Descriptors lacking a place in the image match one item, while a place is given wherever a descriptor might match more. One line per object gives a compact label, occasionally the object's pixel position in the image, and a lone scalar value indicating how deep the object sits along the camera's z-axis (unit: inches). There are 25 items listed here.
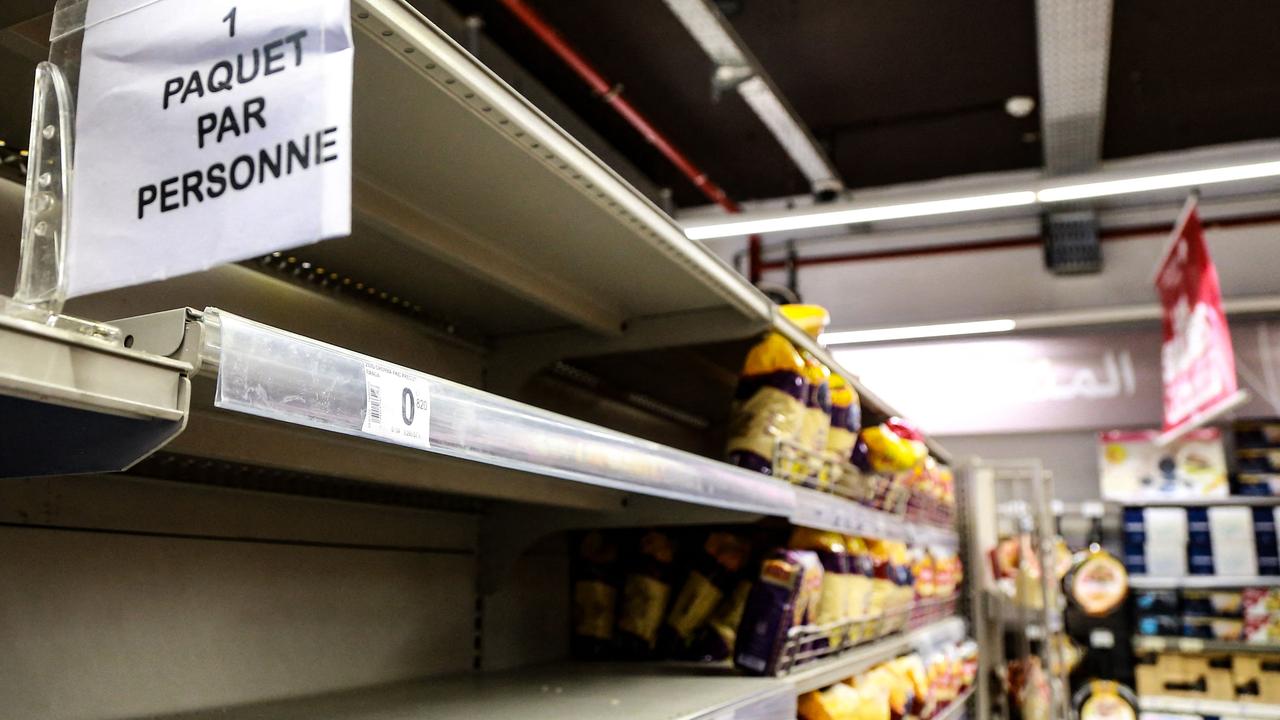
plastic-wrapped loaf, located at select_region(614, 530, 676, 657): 92.7
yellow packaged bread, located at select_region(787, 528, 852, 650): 95.3
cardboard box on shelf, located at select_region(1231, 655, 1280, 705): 239.6
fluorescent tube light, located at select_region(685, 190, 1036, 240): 193.6
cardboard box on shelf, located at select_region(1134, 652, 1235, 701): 245.3
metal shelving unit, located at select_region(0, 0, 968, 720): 32.6
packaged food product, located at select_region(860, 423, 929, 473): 113.3
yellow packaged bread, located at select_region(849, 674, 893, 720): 93.5
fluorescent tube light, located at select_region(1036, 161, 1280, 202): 177.2
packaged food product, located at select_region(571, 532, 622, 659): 94.3
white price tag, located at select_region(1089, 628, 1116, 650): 250.8
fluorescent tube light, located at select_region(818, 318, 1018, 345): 281.1
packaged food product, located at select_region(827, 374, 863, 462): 100.4
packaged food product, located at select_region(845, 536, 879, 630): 100.7
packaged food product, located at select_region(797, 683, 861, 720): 88.1
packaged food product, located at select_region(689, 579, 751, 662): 89.8
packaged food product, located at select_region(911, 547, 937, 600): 135.3
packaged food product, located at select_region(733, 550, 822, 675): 80.4
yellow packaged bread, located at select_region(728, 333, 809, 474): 83.9
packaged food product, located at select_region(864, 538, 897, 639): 111.3
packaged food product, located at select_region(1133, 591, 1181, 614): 247.0
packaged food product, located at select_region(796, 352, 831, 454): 90.5
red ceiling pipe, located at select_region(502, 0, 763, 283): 184.9
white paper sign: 31.1
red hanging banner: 195.9
